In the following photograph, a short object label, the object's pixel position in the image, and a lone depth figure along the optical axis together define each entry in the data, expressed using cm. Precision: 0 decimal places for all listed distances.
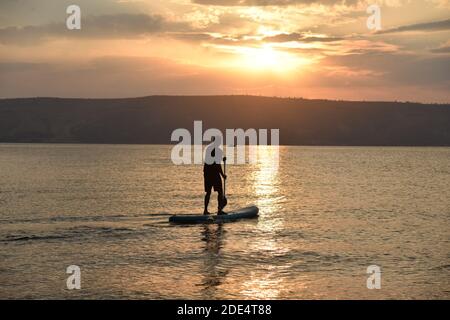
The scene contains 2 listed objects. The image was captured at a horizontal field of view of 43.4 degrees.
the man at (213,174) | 2442
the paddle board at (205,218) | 2350
